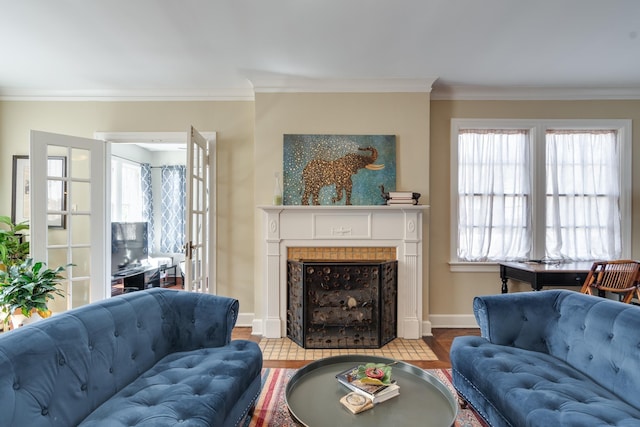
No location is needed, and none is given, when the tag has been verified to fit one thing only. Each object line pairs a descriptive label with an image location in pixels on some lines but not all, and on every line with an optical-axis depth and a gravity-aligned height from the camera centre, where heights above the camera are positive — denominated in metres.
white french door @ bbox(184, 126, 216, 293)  2.94 -0.02
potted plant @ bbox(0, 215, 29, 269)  3.08 -0.30
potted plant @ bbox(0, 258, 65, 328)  2.54 -0.60
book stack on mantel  3.24 +0.18
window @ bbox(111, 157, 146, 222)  5.43 +0.43
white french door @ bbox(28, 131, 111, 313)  2.96 +0.04
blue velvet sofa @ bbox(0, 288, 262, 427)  1.19 -0.72
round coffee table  1.31 -0.86
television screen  4.45 -0.45
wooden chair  2.88 -0.57
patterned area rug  1.91 -1.26
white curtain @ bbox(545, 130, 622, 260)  3.57 +0.25
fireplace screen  3.06 -0.85
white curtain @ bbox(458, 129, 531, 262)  3.59 +0.23
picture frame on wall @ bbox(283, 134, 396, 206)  3.35 +0.48
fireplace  3.27 -0.25
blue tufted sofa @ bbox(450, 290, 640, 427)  1.36 -0.81
